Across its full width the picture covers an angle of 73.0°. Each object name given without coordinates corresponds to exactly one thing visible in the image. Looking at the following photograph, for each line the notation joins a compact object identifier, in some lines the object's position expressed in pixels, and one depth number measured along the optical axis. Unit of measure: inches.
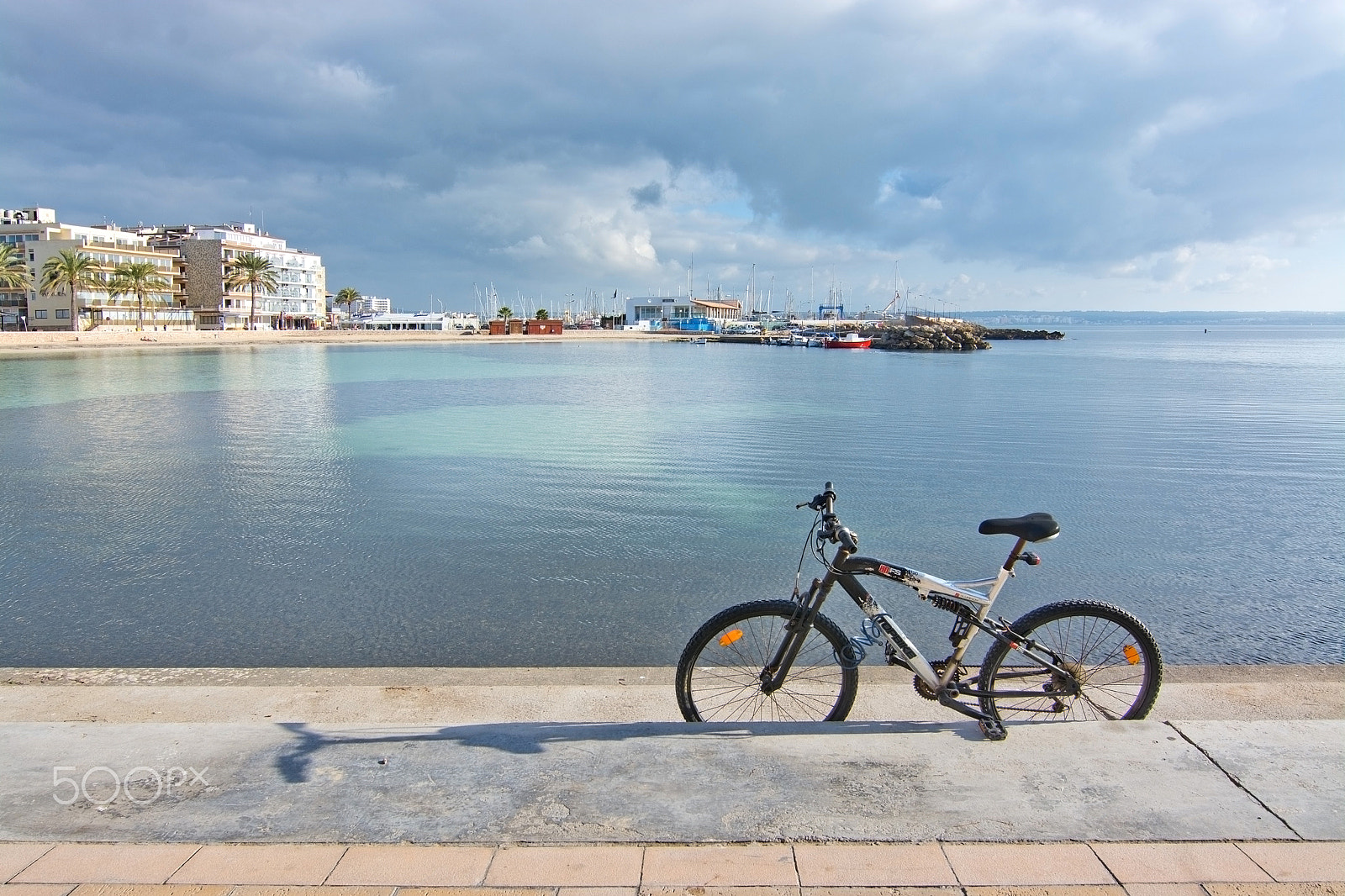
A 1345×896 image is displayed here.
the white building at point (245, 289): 5206.7
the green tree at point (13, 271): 3917.3
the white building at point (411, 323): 7101.4
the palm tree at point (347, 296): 7652.6
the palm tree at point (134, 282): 4515.3
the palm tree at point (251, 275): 5093.5
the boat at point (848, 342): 5502.0
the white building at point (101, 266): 4431.6
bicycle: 208.4
